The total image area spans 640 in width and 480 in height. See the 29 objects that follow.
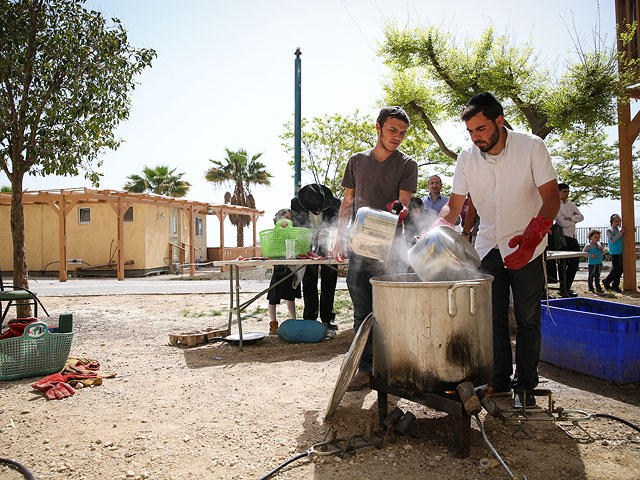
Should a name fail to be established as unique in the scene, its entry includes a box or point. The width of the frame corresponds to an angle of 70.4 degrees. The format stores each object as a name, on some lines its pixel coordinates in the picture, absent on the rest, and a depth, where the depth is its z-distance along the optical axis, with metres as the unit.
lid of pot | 2.38
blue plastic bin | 3.16
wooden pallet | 4.82
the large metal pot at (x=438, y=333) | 2.09
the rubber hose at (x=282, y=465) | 1.99
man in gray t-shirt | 3.04
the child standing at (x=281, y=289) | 5.21
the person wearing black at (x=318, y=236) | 5.14
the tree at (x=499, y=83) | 10.36
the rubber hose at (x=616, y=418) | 2.36
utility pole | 11.98
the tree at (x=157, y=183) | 28.05
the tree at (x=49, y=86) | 5.64
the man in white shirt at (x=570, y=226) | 7.45
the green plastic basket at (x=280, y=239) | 4.72
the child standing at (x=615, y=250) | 8.86
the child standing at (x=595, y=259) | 8.52
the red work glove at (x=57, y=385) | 3.19
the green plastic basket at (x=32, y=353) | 3.60
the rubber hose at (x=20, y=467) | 2.03
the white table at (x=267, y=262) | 4.32
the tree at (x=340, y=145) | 19.34
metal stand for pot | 2.04
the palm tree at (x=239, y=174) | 27.95
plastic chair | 4.13
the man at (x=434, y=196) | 6.29
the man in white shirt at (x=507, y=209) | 2.52
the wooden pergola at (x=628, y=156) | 8.68
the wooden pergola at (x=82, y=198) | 15.17
